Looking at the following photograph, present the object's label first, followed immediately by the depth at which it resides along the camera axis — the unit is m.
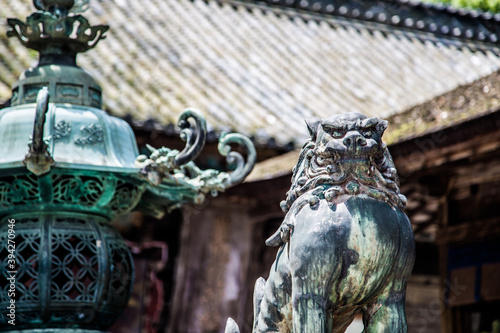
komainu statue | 2.70
